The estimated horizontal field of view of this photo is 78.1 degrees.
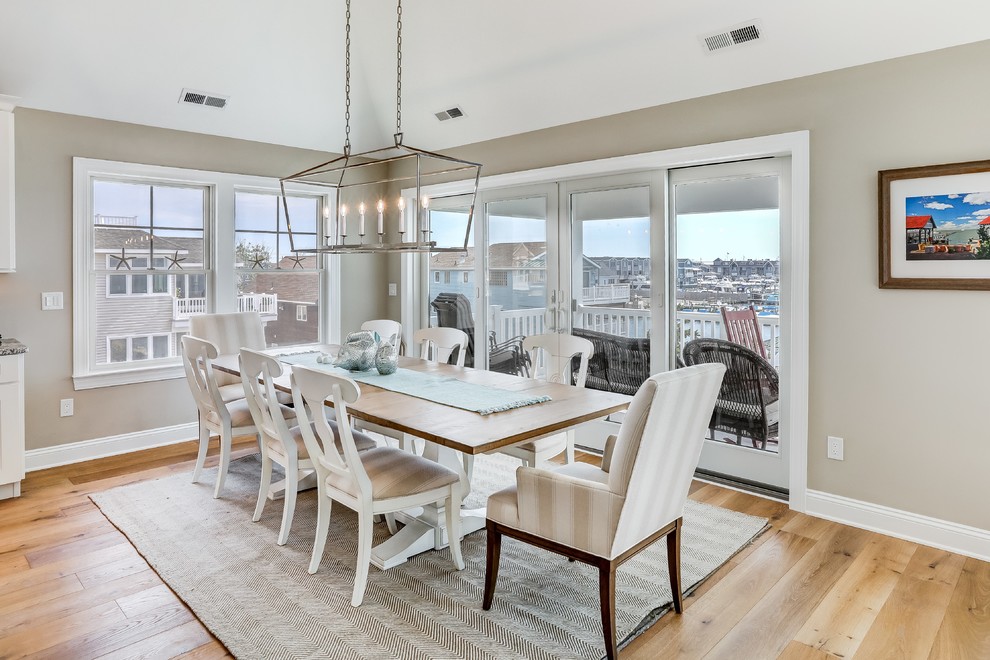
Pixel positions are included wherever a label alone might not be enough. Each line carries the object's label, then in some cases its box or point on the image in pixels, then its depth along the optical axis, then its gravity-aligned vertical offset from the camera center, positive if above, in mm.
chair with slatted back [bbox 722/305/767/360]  3660 +11
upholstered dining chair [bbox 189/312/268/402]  4355 +3
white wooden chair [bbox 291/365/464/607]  2326 -605
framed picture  2791 +489
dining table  2234 -352
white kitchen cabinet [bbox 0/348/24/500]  3463 -501
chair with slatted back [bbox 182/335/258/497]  3355 -425
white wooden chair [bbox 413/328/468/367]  4090 -69
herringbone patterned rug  2174 -1071
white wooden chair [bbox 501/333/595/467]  3021 -216
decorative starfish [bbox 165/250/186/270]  4711 +554
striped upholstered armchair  1952 -563
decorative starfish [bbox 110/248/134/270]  4475 +529
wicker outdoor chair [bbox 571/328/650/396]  4156 -229
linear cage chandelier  5434 +1349
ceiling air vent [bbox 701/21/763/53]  3125 +1547
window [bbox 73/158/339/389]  4305 +560
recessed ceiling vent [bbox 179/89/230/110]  4375 +1703
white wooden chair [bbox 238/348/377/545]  2807 -502
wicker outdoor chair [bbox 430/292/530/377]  5035 -78
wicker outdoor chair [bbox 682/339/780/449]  3635 -381
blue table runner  2646 -287
